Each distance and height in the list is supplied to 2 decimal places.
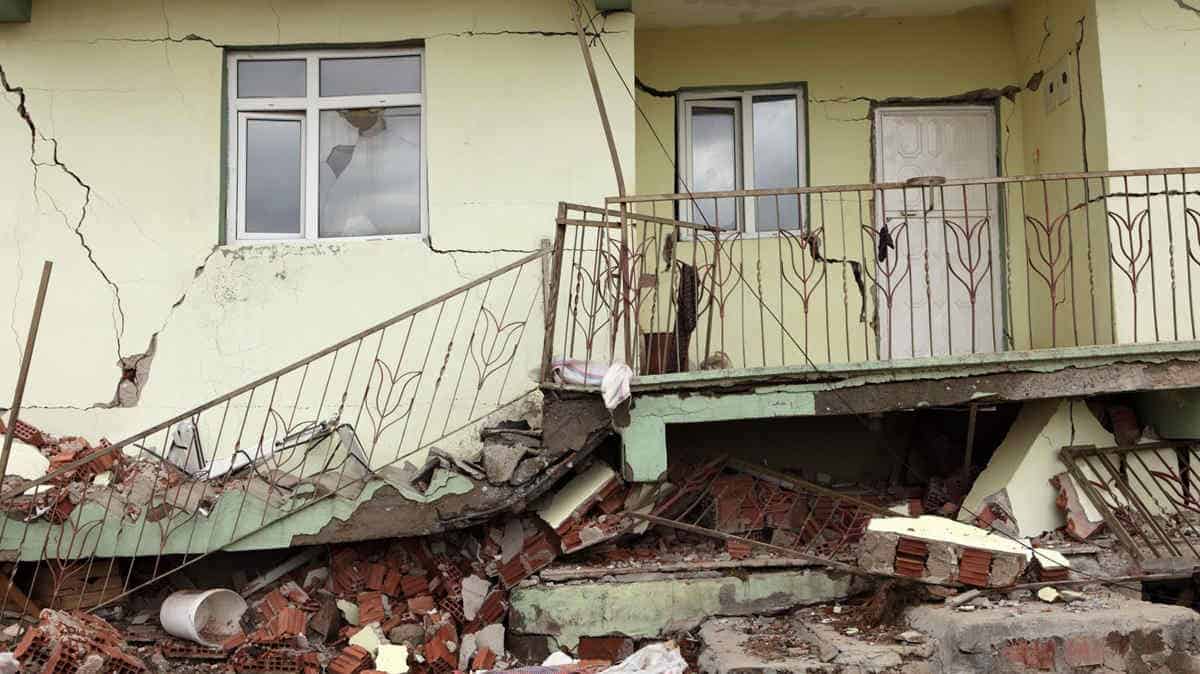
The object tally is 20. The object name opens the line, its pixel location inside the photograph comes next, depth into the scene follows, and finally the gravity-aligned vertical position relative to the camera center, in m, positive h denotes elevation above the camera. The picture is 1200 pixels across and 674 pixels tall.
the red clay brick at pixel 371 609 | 5.96 -1.25
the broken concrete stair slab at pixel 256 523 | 5.76 -0.72
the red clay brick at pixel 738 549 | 6.00 -0.94
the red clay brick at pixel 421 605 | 5.98 -1.24
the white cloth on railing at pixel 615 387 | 5.43 +0.01
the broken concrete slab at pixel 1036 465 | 6.00 -0.49
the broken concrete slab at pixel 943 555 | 5.25 -0.87
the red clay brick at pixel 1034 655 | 4.78 -1.26
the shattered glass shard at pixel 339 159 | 7.12 +1.61
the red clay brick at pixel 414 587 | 6.09 -1.15
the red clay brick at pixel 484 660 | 5.63 -1.47
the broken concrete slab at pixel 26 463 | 6.12 -0.39
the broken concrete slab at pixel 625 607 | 5.75 -1.22
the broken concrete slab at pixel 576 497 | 5.87 -0.62
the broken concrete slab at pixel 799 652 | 4.75 -1.29
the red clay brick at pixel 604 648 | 5.77 -1.44
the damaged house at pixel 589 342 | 5.66 +0.32
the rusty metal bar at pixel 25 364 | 5.22 +0.17
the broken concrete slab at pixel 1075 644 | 4.77 -1.21
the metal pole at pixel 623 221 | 5.68 +0.92
